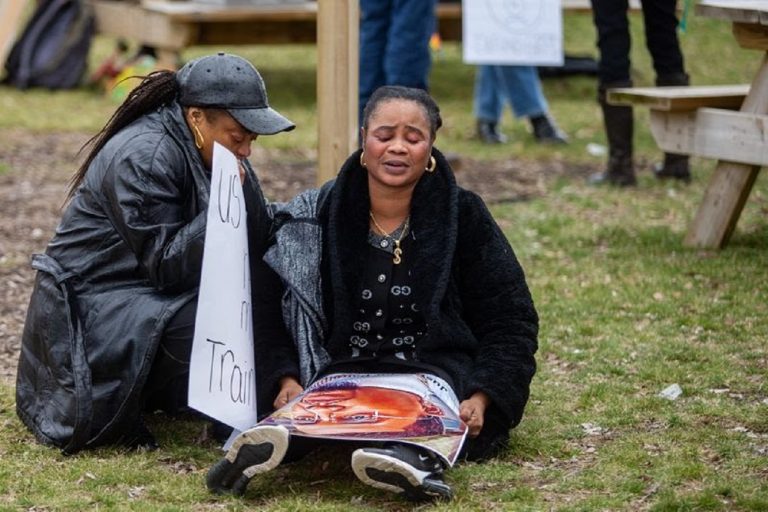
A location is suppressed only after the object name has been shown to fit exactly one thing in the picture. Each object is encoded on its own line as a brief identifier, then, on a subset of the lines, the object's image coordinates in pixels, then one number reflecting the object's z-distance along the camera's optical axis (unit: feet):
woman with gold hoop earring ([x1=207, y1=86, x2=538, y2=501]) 24.84
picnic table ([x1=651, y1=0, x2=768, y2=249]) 38.42
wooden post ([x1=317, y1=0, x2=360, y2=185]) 32.50
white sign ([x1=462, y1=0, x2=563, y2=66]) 57.57
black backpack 76.64
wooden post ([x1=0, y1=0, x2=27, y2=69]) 60.44
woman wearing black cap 25.36
